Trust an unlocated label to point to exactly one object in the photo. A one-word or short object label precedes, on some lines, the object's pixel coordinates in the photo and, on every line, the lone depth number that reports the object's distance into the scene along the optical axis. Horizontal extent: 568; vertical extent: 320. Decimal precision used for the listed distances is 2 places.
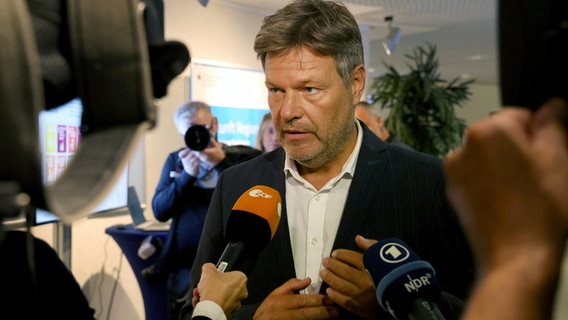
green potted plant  6.08
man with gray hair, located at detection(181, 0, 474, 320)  1.41
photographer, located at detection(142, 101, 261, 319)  3.21
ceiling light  6.49
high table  3.48
